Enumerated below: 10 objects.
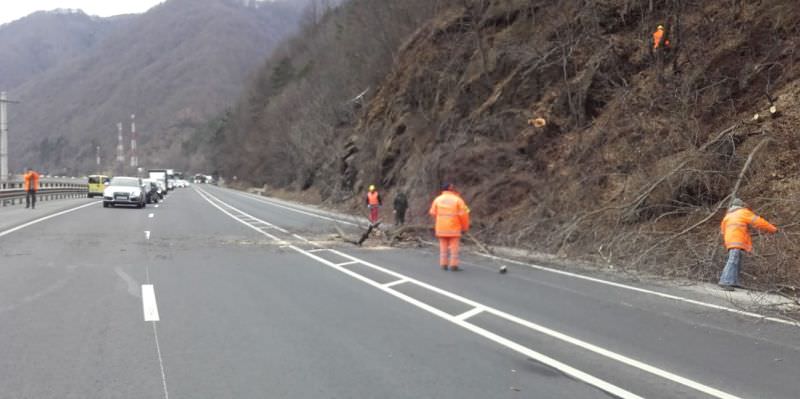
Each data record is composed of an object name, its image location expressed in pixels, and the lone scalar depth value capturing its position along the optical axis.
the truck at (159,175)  68.06
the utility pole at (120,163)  116.36
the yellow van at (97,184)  52.97
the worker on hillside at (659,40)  19.84
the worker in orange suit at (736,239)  10.24
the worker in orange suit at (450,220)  12.25
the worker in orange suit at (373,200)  23.75
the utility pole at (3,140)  52.02
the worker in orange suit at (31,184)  27.77
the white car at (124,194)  33.31
